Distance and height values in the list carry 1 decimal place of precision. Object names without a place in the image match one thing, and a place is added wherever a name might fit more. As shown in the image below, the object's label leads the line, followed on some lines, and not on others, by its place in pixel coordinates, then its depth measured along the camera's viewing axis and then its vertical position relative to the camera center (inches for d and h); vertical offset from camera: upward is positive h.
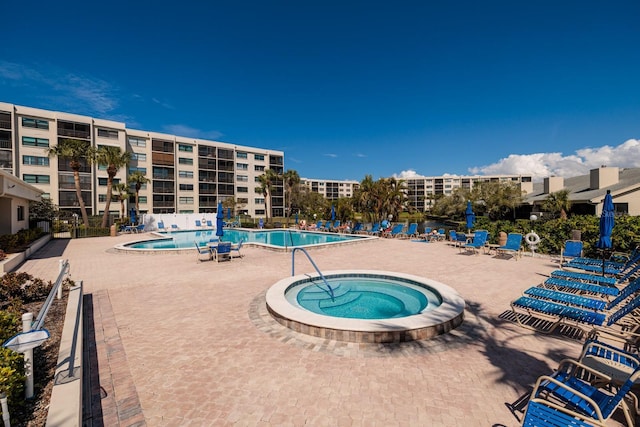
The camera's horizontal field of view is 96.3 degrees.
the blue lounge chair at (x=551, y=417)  96.8 -72.6
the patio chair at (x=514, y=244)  486.9 -60.7
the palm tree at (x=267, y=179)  1624.4 +180.8
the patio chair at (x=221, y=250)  476.7 -65.0
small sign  104.0 -47.8
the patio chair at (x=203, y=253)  508.7 -80.8
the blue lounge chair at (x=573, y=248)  435.8 -60.6
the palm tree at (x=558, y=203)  896.3 +19.1
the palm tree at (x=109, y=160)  1079.6 +197.3
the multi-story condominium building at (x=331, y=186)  4375.0 +381.2
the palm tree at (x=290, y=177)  1836.9 +215.3
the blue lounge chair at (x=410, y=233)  819.4 -66.7
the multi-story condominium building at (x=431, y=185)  4201.5 +382.5
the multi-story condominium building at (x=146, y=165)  1385.3 +290.0
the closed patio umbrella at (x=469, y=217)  621.3 -16.4
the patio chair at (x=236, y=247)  515.4 -67.6
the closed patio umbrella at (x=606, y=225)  333.1 -19.5
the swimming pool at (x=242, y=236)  794.5 -87.8
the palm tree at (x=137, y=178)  1476.4 +173.9
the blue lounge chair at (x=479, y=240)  540.0 -58.7
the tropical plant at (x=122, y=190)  1355.3 +107.1
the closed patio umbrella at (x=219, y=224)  652.7 -29.4
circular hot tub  197.5 -85.0
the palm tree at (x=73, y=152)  982.4 +208.5
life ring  522.9 -56.1
